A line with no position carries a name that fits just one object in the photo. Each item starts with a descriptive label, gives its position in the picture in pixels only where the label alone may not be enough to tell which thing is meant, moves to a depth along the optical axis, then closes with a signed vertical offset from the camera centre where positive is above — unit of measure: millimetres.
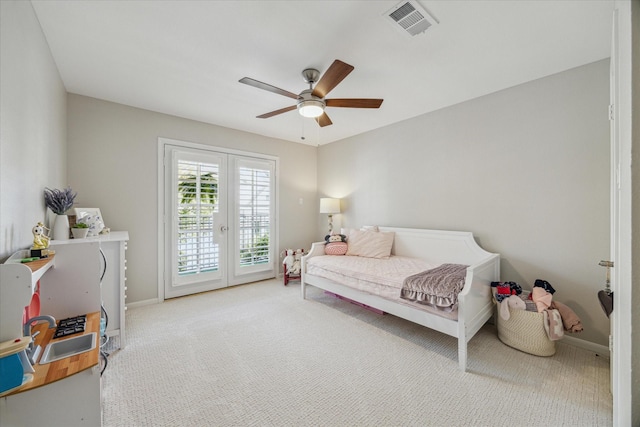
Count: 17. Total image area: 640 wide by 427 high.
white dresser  2184 -632
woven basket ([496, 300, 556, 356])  2111 -1045
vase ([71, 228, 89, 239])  2279 -177
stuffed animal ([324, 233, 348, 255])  3655 -475
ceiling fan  1990 +1019
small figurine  1484 -157
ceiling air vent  1604 +1310
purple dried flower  2047 +102
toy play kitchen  922 -653
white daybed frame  2006 -646
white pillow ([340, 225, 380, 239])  3820 -249
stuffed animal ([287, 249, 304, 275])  4176 -852
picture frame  2498 -84
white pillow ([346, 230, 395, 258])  3473 -442
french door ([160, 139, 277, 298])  3482 -89
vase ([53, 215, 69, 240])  2074 -135
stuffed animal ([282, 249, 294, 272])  4148 -797
